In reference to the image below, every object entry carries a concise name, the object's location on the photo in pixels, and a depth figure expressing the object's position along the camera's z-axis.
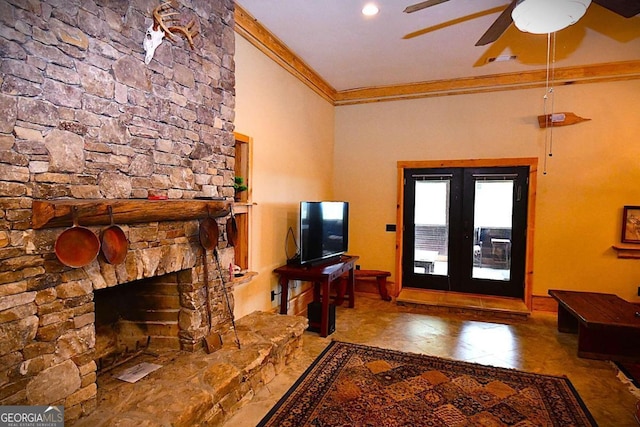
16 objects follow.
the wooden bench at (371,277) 5.12
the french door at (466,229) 4.90
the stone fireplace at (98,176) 1.61
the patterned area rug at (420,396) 2.42
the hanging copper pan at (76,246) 1.74
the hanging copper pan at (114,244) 1.95
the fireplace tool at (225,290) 2.82
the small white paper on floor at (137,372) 2.28
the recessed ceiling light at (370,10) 3.01
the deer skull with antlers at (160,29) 2.20
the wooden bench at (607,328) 3.05
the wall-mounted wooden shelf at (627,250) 4.34
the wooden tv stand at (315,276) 3.81
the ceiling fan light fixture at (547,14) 2.17
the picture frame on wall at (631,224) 4.35
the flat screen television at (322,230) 3.97
